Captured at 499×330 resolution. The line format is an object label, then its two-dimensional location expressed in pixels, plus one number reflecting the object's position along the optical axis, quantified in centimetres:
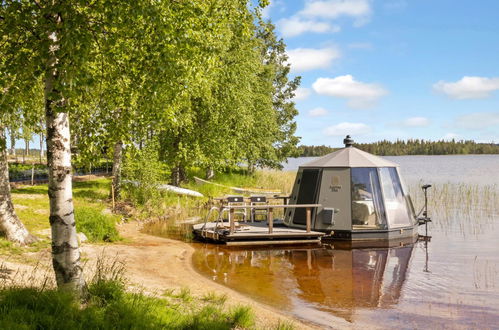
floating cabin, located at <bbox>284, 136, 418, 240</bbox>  1563
